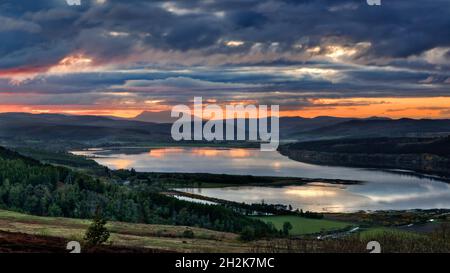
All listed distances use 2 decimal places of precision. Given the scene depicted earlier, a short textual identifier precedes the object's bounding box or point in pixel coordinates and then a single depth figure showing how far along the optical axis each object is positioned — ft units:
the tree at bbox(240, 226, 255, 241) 248.65
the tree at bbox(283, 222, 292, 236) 353.12
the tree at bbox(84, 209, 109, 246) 124.36
